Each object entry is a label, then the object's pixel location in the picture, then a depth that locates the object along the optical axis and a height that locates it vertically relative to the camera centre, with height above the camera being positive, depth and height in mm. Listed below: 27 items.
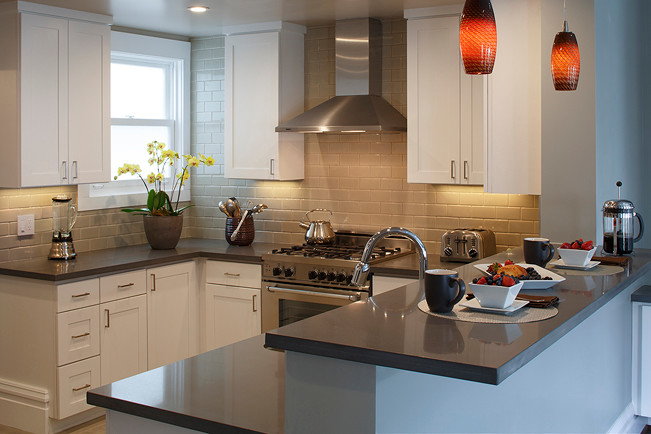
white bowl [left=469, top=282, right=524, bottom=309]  2137 -264
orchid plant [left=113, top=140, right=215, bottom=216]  5145 +227
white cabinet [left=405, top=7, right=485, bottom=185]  4477 +611
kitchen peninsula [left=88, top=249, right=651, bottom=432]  1723 -472
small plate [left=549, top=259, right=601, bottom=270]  2967 -248
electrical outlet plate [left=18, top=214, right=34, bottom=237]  4645 -120
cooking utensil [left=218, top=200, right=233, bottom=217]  5398 -21
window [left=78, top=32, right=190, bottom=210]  5289 +757
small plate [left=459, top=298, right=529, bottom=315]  2152 -304
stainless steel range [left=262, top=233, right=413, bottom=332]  4535 -473
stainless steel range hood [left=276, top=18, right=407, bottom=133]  4809 +827
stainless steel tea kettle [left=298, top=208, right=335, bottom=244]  5045 -185
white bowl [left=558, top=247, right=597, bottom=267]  2948 -207
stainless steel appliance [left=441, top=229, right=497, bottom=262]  4445 -243
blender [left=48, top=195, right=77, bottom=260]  4625 -147
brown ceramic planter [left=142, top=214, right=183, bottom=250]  5125 -173
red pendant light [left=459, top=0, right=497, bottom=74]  2363 +556
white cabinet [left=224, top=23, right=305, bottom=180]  5145 +756
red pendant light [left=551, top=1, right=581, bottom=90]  2990 +590
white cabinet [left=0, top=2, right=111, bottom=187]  4309 +679
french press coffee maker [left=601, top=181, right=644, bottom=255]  3391 -113
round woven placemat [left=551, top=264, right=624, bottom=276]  2879 -266
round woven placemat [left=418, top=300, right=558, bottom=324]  2061 -321
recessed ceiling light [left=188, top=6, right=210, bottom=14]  4598 +1252
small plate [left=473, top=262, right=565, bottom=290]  2528 -268
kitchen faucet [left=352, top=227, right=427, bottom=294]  2426 -154
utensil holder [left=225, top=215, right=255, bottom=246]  5379 -187
